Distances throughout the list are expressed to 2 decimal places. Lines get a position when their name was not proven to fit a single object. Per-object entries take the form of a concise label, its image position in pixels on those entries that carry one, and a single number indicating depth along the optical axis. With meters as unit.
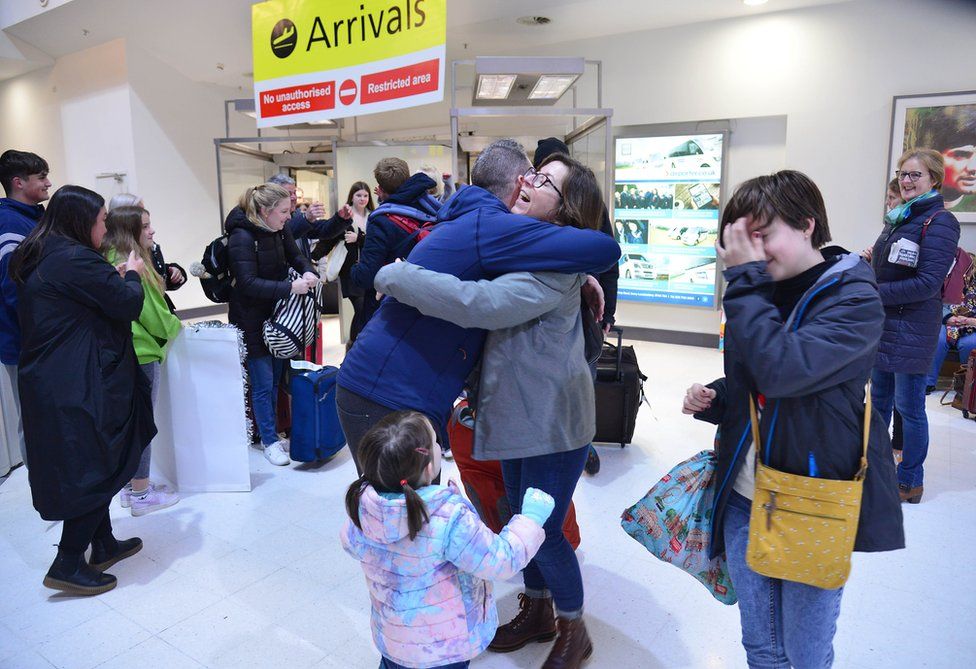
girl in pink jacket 1.36
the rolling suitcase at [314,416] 3.55
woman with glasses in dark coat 2.89
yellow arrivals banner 3.35
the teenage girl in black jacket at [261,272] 3.49
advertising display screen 6.54
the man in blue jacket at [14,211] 2.88
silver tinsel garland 3.22
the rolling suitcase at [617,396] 3.79
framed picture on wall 5.31
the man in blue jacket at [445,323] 1.49
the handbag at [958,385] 4.58
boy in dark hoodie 2.53
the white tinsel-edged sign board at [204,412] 3.21
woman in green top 2.90
